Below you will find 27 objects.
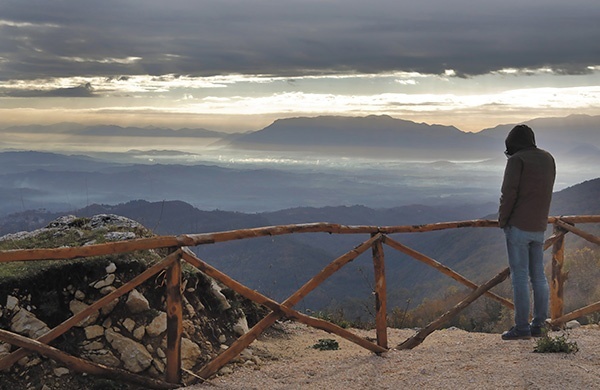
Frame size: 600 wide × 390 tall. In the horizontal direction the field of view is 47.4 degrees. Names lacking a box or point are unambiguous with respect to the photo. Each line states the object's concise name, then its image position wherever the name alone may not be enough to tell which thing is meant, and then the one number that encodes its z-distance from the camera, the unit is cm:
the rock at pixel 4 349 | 721
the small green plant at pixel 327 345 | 961
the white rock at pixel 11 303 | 745
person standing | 830
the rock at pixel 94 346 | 744
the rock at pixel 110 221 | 983
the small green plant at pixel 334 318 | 1177
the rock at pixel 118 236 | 905
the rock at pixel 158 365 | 754
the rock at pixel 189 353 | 778
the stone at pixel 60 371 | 709
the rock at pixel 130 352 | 743
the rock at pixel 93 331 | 751
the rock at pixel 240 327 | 893
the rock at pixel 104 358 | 737
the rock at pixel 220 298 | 902
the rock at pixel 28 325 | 737
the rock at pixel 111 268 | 798
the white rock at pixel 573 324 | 1268
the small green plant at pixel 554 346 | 811
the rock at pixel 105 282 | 789
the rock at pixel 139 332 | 765
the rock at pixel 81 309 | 757
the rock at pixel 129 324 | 767
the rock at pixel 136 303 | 779
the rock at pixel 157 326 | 773
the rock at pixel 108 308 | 767
